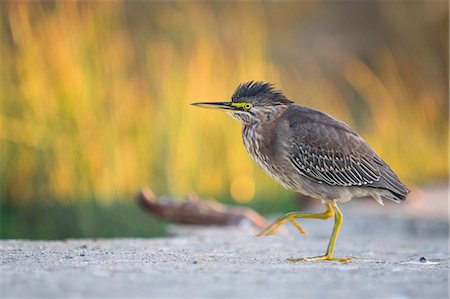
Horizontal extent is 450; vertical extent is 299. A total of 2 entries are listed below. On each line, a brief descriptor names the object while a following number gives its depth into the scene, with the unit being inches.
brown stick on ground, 666.8
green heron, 506.3
